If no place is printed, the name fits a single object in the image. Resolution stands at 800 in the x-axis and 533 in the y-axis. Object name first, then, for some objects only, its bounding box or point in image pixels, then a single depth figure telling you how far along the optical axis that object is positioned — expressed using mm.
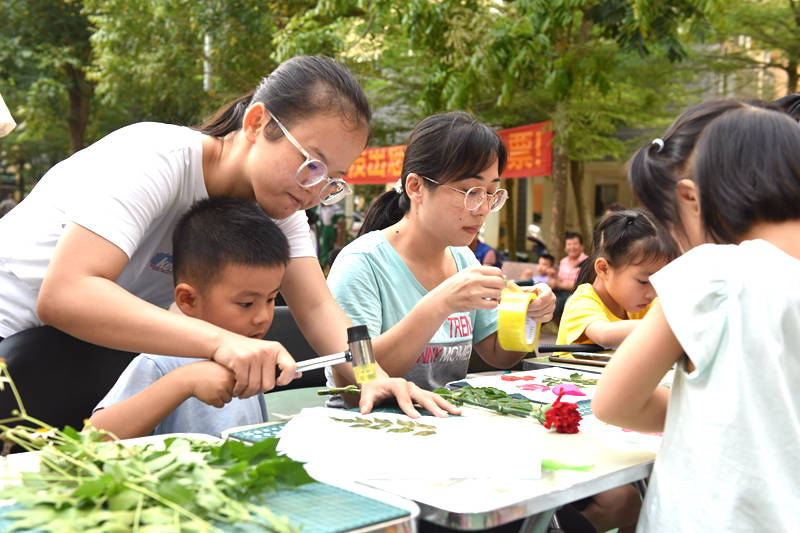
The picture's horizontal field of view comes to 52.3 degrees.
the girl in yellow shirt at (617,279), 3074
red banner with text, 9648
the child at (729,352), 1300
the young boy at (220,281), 1899
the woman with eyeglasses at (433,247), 2586
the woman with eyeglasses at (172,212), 1647
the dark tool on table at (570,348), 2750
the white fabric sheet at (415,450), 1312
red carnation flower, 1627
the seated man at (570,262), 9259
